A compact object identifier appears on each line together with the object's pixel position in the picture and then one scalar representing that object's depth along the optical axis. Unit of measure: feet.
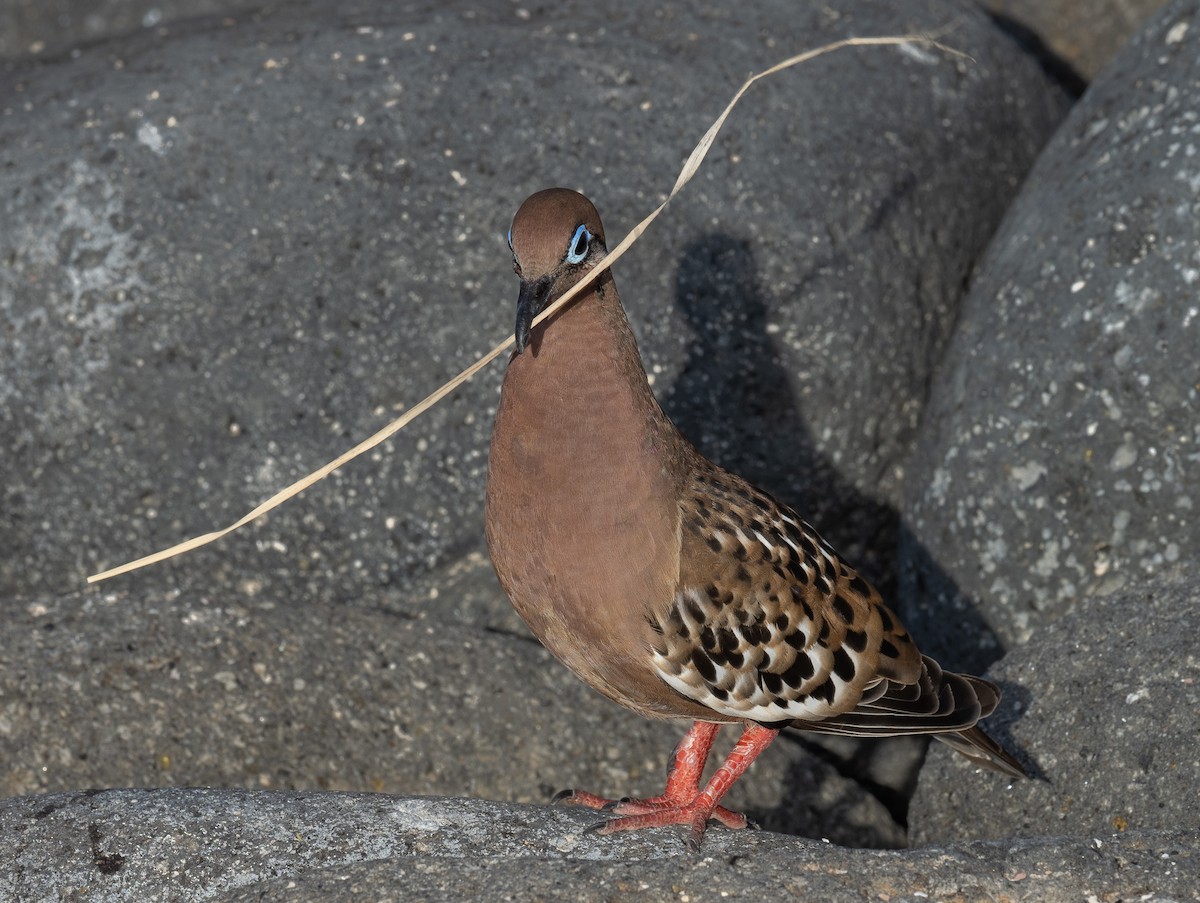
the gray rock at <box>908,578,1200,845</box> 26.99
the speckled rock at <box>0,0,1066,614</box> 38.32
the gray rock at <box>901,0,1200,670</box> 34.04
